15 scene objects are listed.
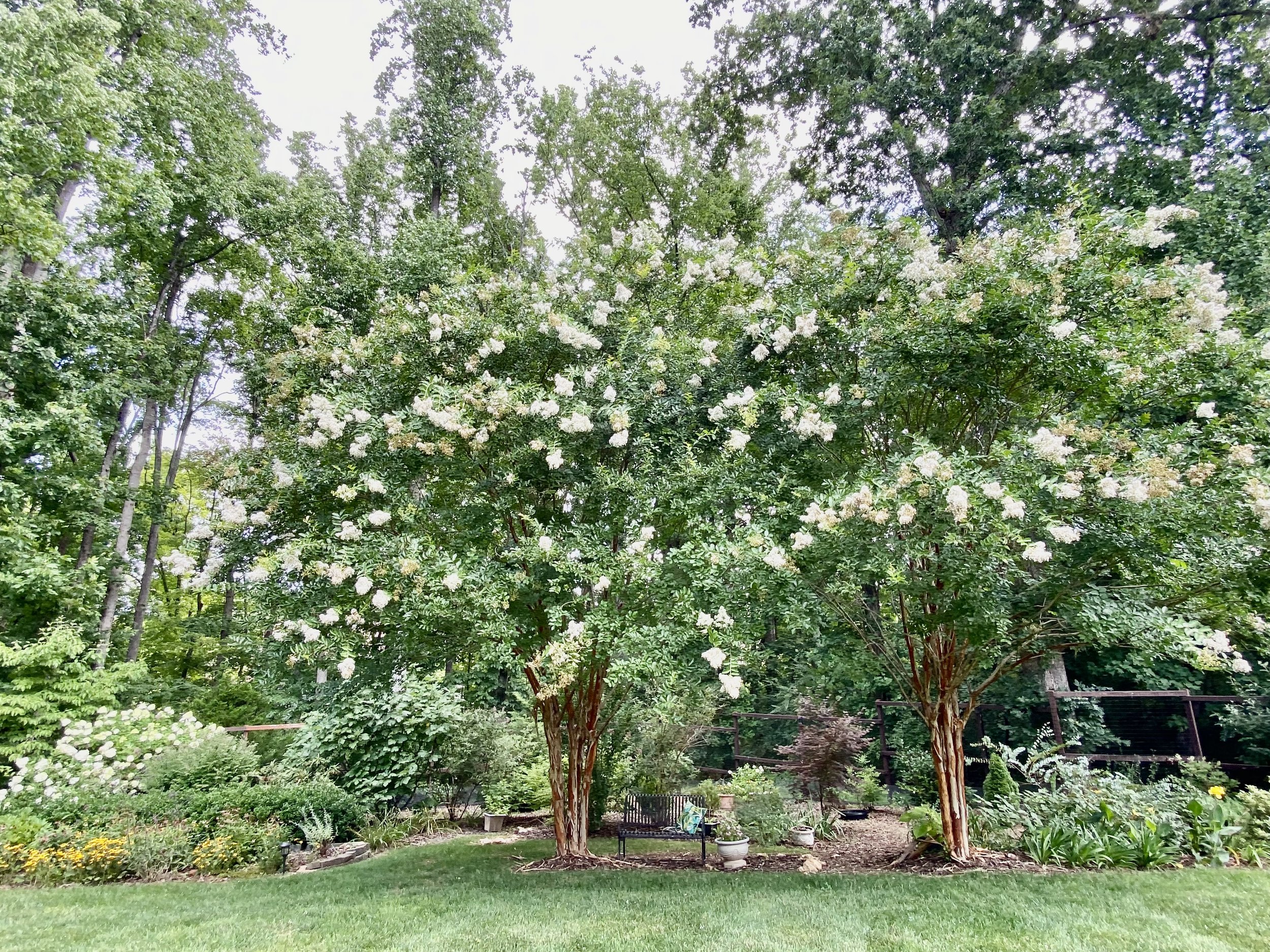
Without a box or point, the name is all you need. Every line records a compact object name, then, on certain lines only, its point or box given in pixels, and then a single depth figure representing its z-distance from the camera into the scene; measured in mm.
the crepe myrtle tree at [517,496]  4562
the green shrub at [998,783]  5871
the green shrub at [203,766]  7016
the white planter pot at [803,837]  6273
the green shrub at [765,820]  6125
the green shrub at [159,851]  5863
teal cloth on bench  6352
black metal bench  6301
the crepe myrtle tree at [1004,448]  3969
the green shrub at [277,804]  6582
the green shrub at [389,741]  8070
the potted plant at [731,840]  5605
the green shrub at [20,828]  5949
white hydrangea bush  6660
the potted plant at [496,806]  8117
